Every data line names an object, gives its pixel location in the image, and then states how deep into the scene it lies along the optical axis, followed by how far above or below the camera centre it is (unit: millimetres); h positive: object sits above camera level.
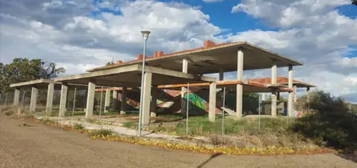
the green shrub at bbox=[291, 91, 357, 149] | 11847 -801
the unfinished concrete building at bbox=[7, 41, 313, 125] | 19625 +2139
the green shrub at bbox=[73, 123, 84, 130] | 14836 -1304
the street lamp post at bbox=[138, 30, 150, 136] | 12664 +3118
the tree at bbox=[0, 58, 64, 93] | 48812 +5298
